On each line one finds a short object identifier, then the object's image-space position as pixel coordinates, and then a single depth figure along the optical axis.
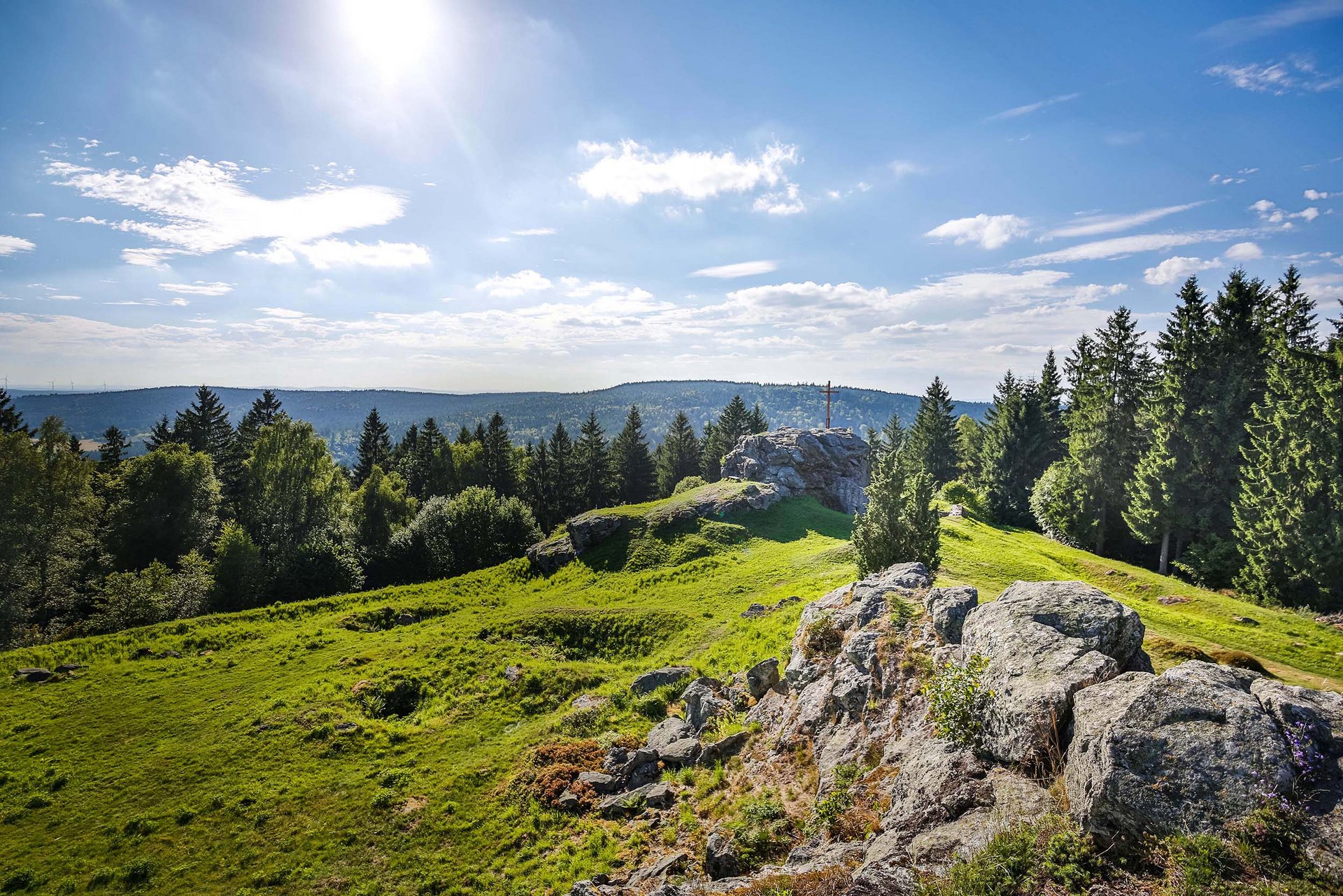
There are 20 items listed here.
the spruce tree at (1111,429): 48.00
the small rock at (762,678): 18.83
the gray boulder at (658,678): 22.89
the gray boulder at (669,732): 18.36
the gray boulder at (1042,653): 9.52
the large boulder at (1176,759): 7.10
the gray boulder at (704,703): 18.64
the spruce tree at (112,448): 72.19
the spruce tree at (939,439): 87.88
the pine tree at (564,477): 85.75
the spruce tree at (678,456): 99.19
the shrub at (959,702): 10.66
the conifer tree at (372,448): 94.19
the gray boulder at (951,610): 14.11
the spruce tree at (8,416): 66.00
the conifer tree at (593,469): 88.31
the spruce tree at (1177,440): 39.47
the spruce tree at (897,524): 22.94
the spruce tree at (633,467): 95.75
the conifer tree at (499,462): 87.25
